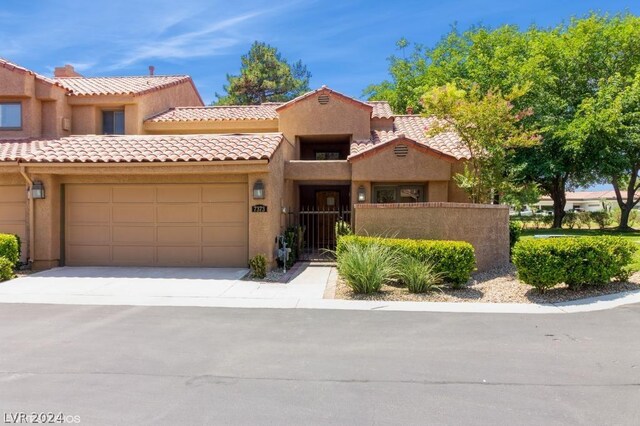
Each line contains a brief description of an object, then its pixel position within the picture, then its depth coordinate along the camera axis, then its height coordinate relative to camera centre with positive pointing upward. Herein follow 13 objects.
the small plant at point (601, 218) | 34.08 -0.76
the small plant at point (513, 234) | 15.28 -0.89
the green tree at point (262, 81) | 40.78 +11.94
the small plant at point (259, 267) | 12.40 -1.65
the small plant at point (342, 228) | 15.16 -0.69
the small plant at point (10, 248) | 12.31 -1.12
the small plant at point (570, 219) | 34.75 -0.85
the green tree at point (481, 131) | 14.16 +2.56
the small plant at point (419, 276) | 10.41 -1.61
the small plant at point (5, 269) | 11.89 -1.66
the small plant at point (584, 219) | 34.34 -0.83
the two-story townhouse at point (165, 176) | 13.48 +1.07
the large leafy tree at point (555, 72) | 25.50 +8.52
